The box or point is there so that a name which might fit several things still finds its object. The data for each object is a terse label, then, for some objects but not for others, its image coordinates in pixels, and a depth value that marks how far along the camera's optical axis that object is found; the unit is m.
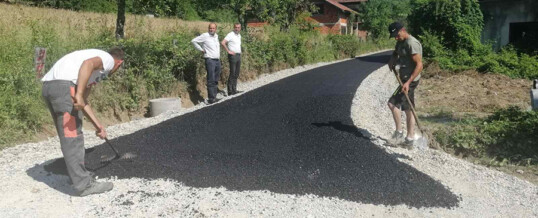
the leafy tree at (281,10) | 15.36
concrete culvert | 7.20
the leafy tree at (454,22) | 14.37
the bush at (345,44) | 20.30
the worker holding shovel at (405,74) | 4.84
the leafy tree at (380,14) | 35.88
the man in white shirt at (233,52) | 8.56
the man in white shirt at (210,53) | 7.77
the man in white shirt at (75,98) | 3.42
